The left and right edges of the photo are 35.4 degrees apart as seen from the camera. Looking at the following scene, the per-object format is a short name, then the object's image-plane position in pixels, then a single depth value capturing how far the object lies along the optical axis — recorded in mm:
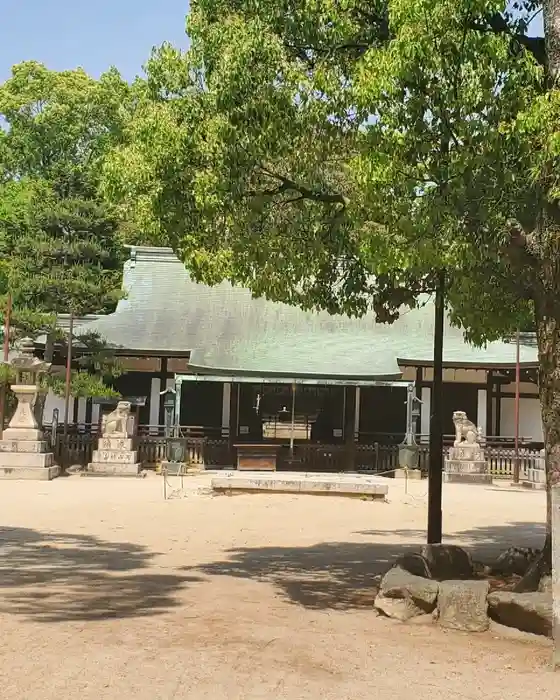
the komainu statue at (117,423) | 24453
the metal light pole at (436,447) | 9500
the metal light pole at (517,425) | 23906
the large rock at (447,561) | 8484
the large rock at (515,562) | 9250
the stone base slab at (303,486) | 18469
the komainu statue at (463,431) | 24422
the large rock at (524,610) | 6555
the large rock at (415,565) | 8125
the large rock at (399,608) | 7184
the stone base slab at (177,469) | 23891
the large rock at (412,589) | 7148
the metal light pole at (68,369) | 23761
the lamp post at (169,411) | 25578
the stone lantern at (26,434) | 21766
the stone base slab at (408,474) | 24430
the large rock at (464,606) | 6879
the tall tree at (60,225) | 25812
